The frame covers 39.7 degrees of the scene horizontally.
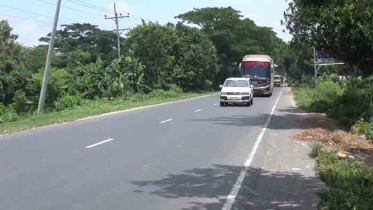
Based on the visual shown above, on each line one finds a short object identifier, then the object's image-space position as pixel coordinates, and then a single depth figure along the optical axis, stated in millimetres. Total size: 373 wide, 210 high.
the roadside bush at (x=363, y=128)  16488
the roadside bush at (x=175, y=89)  53088
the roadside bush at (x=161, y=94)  44628
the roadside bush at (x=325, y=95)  27266
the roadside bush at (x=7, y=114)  25859
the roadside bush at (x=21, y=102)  31016
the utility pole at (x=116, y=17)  53812
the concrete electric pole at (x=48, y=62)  25734
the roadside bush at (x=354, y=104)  19625
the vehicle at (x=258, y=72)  45250
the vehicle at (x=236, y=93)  32031
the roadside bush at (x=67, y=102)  31688
